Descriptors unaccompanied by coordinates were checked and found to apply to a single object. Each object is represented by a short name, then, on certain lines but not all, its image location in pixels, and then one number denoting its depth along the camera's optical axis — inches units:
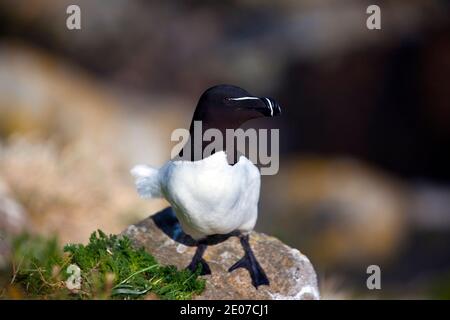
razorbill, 145.2
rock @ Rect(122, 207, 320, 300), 154.9
